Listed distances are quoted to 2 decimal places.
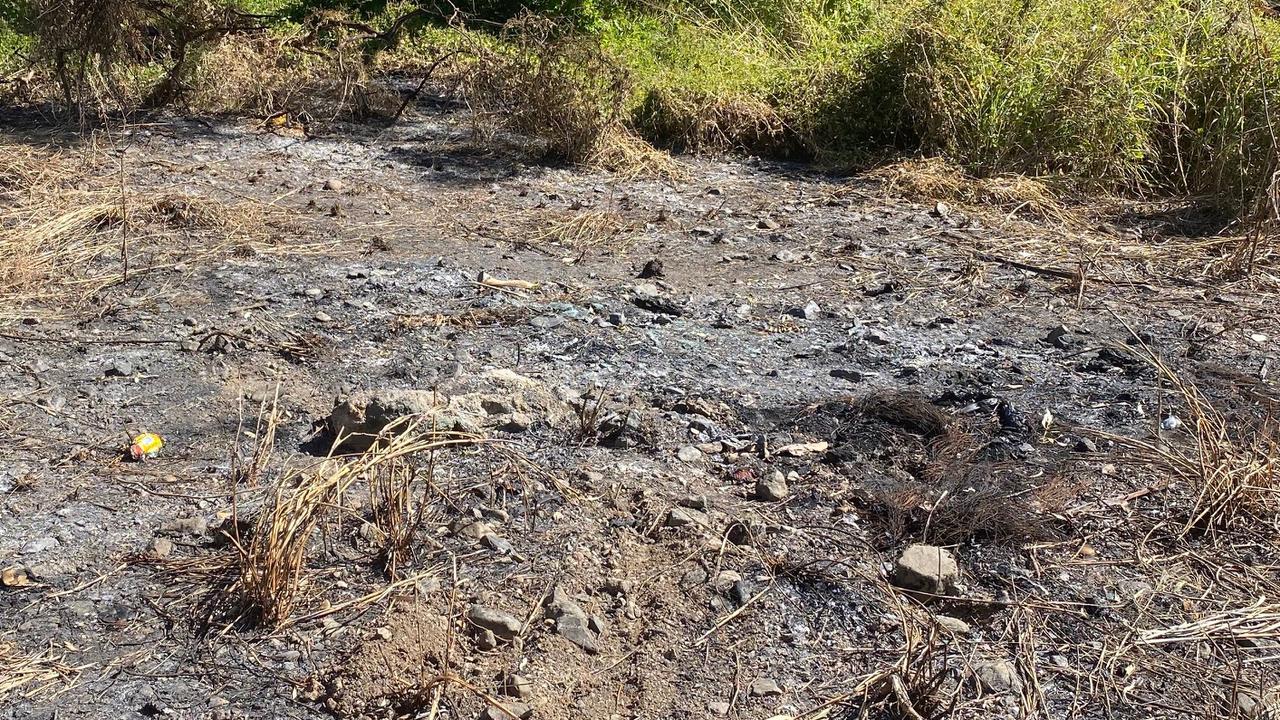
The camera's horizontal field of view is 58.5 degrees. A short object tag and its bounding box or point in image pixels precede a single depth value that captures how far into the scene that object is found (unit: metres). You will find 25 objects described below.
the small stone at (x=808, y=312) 4.39
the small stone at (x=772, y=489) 3.00
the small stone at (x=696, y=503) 2.92
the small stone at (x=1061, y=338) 4.14
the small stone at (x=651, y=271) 4.79
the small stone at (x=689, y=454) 3.16
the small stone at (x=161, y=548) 2.61
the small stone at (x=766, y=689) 2.35
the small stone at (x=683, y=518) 2.83
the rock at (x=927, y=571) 2.62
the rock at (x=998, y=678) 2.35
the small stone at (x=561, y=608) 2.49
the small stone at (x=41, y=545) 2.61
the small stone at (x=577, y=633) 2.43
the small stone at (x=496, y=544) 2.70
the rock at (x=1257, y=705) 2.23
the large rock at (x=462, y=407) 3.06
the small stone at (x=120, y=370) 3.56
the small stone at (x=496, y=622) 2.43
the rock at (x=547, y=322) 4.09
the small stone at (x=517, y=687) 2.28
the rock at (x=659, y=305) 4.34
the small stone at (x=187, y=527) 2.70
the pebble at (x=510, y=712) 2.18
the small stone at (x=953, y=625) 2.52
